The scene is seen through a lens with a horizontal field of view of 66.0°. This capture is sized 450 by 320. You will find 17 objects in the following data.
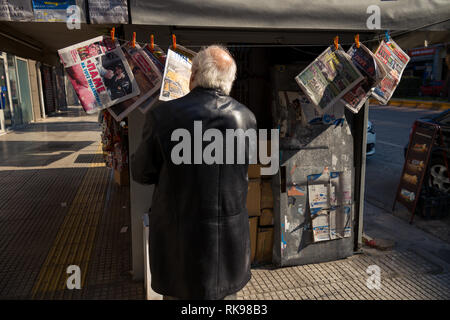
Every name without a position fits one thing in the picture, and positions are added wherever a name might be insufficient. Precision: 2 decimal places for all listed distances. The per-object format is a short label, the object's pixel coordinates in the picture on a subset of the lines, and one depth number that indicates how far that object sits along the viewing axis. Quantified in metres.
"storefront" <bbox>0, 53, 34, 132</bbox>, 12.70
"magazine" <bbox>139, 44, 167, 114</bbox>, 2.68
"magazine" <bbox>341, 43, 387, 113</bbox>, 2.89
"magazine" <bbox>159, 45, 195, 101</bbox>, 2.48
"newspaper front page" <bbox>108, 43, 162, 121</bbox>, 2.62
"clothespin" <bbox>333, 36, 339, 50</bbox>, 2.94
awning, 2.48
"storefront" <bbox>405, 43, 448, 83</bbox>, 26.27
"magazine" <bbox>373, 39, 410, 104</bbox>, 3.03
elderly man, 1.85
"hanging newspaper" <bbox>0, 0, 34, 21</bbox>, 2.21
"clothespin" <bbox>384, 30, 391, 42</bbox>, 3.03
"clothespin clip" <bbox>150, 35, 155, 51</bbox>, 2.65
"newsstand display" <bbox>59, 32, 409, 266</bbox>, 2.66
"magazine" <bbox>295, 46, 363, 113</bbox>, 2.90
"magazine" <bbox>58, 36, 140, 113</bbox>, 2.44
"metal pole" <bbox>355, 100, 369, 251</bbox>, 3.65
